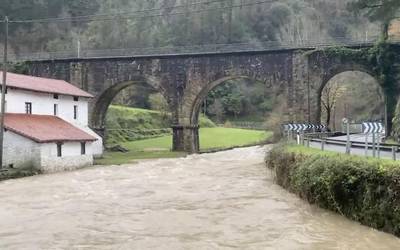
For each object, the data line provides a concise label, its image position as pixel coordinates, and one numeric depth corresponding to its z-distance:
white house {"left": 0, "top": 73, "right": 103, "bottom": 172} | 35.34
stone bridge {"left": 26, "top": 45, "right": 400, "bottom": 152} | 47.25
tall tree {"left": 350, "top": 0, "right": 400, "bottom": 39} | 36.31
